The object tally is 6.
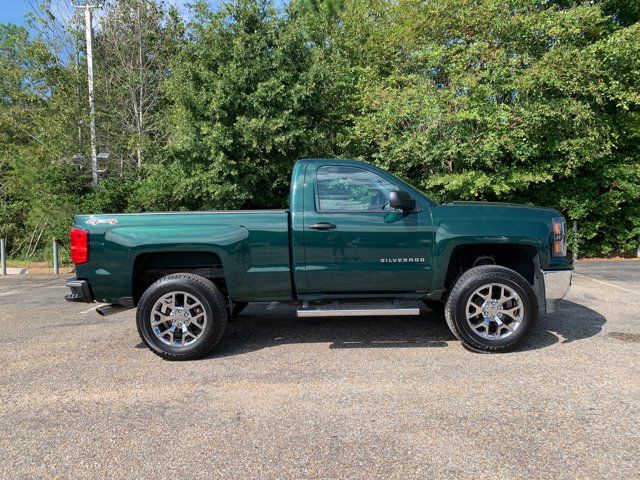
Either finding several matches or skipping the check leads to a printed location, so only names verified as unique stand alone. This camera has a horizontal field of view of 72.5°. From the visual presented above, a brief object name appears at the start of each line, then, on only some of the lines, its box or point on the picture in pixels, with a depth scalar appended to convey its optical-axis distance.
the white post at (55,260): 11.45
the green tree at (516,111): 10.05
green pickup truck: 4.25
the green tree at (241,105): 9.67
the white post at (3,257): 11.47
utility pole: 12.87
